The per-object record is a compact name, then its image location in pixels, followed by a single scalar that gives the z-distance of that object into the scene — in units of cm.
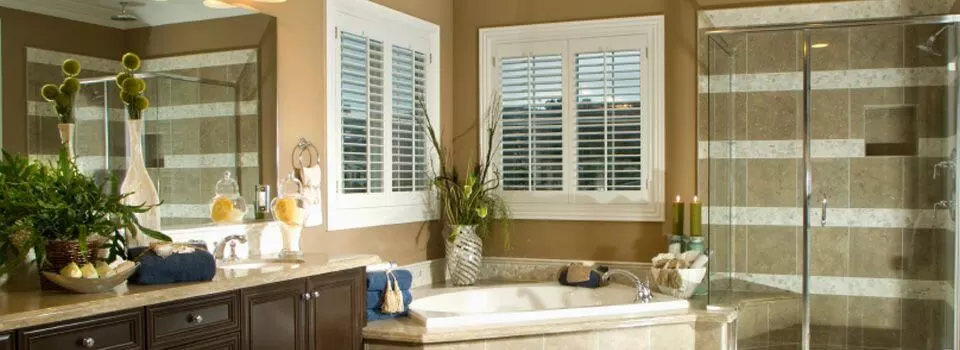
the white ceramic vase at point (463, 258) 543
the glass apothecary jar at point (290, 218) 392
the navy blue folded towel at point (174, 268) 302
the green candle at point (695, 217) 518
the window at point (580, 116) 550
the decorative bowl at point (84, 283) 276
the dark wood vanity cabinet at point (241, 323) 264
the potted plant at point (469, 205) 545
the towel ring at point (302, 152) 434
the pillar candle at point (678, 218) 527
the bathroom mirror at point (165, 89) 299
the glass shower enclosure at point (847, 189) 469
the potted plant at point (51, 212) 275
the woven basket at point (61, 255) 280
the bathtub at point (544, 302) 446
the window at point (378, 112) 467
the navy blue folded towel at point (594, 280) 529
